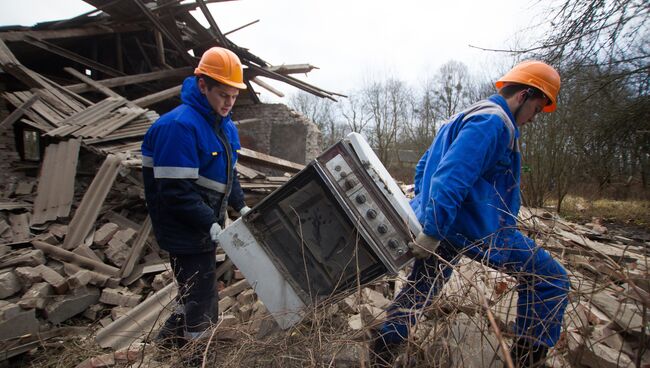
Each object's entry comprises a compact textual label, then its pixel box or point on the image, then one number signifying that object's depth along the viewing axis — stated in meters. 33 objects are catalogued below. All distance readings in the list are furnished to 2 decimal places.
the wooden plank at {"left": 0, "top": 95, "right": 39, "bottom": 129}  6.13
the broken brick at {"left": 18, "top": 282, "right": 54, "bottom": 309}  3.12
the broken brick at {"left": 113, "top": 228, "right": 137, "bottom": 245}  4.44
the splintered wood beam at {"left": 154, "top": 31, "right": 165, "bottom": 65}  8.52
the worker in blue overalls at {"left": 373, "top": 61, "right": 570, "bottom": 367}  1.78
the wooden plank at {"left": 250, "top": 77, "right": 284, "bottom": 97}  10.19
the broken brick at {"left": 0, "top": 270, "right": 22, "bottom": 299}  3.26
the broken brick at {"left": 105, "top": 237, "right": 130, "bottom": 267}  4.20
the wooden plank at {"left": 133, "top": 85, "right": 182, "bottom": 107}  7.88
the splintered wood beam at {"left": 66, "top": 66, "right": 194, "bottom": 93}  7.51
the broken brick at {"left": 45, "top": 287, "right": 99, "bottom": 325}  3.29
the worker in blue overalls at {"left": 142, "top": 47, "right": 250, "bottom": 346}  1.99
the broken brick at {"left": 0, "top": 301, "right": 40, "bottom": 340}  2.77
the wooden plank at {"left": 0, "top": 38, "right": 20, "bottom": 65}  6.07
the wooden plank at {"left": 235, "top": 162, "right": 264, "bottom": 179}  6.04
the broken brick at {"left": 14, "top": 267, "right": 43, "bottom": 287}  3.39
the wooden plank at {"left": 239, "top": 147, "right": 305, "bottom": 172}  5.72
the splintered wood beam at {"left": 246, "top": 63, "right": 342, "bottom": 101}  10.09
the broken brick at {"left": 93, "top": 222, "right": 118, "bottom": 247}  4.34
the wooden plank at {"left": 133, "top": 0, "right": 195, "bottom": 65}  7.30
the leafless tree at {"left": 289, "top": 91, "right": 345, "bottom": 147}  30.50
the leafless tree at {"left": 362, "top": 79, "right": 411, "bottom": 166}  23.16
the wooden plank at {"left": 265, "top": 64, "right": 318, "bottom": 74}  10.06
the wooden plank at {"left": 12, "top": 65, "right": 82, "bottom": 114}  6.38
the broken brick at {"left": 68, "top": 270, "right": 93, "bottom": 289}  3.48
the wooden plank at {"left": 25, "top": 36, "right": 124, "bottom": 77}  7.17
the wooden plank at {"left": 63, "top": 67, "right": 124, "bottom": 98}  7.58
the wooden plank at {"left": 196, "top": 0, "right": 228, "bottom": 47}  7.70
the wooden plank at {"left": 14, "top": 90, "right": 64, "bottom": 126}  5.91
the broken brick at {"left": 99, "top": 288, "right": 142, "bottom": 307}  3.60
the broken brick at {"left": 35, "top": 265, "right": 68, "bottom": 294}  3.42
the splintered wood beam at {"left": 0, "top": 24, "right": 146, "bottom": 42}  6.90
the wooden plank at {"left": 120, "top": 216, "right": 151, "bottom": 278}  4.05
